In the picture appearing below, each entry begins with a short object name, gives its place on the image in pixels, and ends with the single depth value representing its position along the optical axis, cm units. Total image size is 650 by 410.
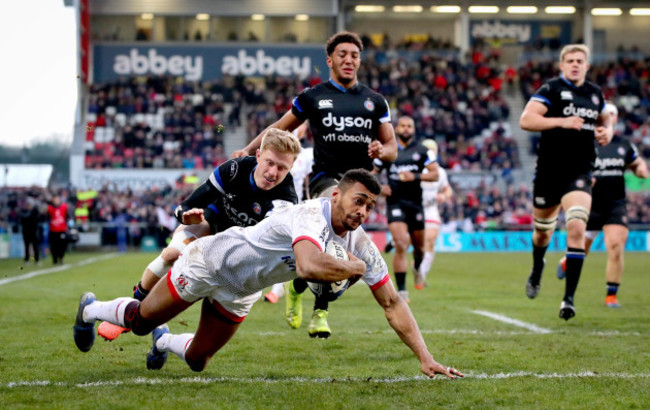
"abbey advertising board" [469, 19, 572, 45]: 4409
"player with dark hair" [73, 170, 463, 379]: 464
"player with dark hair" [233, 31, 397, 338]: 777
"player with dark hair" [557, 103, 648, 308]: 1070
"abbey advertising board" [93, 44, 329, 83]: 4103
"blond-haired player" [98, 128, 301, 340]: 595
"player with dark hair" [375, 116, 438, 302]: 1154
